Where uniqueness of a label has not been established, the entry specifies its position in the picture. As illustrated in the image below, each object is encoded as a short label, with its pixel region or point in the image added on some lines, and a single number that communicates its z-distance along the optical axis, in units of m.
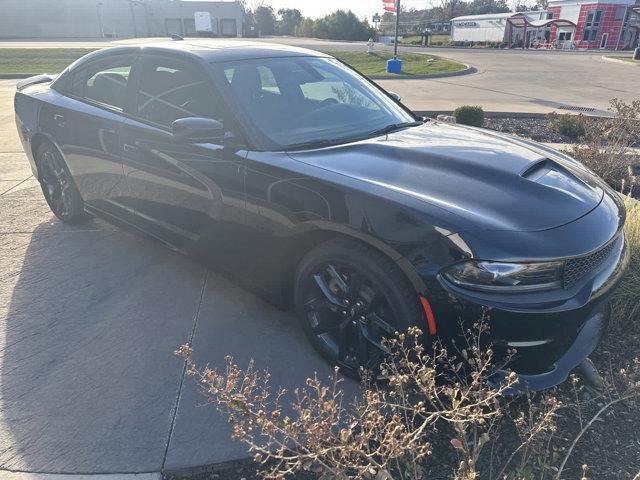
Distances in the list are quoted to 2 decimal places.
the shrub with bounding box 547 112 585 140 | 7.99
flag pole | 17.93
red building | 47.56
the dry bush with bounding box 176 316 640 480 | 1.61
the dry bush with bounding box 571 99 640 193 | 5.59
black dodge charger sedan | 2.12
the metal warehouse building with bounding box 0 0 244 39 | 59.69
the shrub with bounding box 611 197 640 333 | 3.15
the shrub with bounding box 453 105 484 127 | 8.09
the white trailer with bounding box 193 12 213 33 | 56.29
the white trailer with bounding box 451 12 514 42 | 51.44
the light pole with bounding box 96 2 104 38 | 58.22
